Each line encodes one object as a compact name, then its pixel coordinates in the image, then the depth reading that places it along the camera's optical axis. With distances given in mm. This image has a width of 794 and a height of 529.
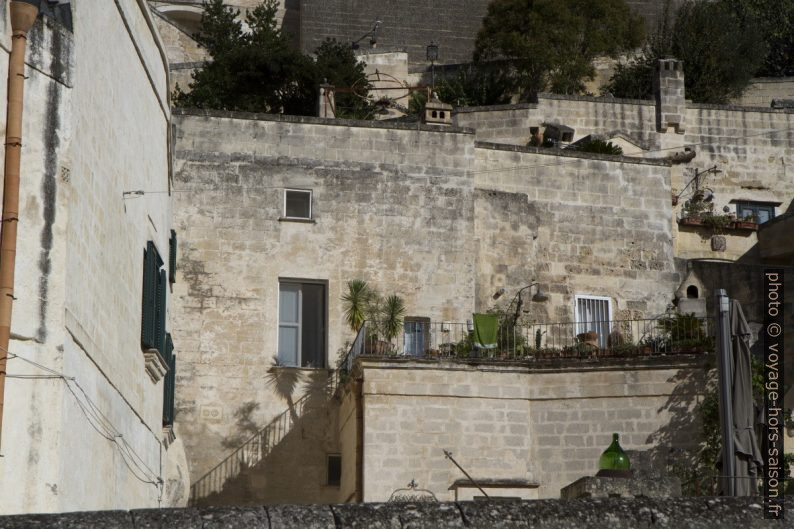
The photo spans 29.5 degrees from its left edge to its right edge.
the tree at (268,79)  34812
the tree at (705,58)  38812
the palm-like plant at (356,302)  24438
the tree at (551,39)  38344
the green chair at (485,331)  22469
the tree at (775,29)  43656
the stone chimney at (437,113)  26922
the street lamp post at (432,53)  42906
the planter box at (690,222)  30172
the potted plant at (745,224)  30422
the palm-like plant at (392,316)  23766
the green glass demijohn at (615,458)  17156
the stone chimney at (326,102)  29453
